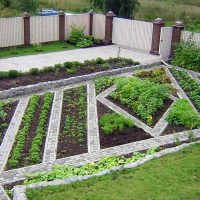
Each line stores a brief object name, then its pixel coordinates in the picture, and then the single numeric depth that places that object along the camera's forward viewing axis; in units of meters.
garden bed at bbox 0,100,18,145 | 11.40
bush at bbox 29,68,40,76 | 15.73
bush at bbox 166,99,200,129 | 11.98
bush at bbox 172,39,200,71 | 17.62
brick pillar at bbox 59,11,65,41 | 21.70
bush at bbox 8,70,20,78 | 15.25
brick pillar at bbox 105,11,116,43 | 21.94
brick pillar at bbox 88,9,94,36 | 22.95
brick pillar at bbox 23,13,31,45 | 20.44
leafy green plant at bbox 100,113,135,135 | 11.34
